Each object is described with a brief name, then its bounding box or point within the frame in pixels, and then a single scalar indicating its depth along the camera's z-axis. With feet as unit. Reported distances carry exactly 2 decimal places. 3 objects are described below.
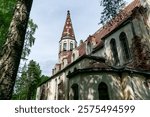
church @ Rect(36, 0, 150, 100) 52.42
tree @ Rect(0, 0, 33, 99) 15.75
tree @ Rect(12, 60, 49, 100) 164.02
